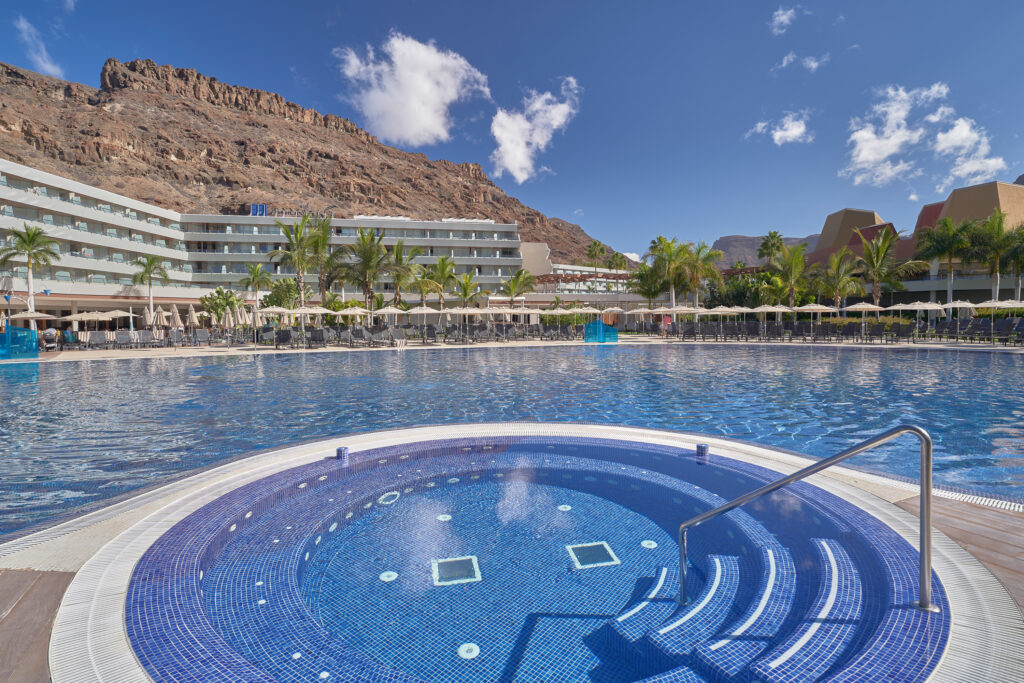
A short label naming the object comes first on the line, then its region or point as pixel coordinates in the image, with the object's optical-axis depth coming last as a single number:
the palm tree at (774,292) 36.03
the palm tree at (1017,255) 28.66
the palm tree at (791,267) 32.97
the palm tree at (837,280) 33.44
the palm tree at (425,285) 33.00
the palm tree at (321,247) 28.33
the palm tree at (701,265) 35.22
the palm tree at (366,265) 29.34
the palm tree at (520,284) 36.53
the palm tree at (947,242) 31.06
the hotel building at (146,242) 31.12
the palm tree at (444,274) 34.06
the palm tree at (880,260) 32.31
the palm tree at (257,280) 42.66
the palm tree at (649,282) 38.25
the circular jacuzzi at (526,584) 2.53
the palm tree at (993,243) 29.47
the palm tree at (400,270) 30.31
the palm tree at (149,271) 34.12
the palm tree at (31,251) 26.17
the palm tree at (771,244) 55.00
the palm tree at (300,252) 27.62
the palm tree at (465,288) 34.34
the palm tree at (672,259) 35.47
